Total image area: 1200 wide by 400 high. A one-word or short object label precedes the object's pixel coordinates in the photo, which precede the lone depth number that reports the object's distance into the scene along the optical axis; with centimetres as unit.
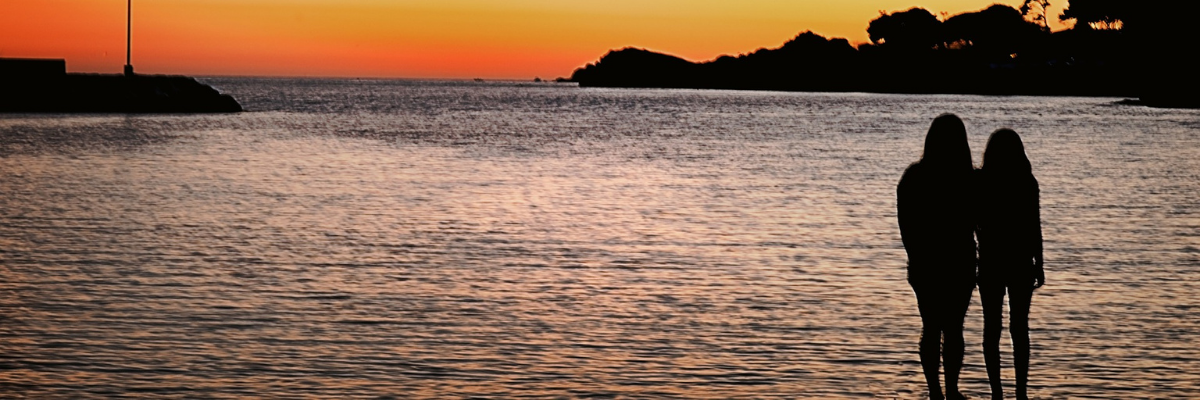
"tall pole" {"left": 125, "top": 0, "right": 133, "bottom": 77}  8581
